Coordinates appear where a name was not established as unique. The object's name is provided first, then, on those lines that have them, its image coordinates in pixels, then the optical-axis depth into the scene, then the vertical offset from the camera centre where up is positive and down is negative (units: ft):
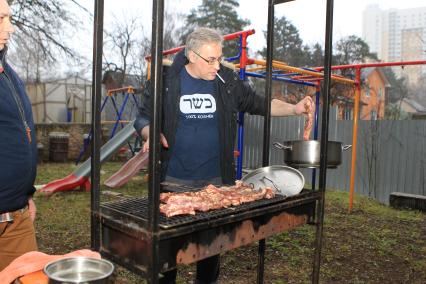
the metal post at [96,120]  6.73 -0.06
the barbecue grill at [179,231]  6.00 -1.87
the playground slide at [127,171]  28.86 -4.08
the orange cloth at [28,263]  5.28 -2.04
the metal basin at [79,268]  5.03 -1.97
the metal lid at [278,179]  9.20 -1.40
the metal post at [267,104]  10.82 +0.46
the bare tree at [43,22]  43.09 +10.45
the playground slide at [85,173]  26.32 -3.97
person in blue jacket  7.19 -0.82
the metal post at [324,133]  9.58 -0.27
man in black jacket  9.14 +0.03
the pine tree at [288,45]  80.48 +16.24
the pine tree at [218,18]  83.32 +21.68
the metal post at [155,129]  5.75 -0.16
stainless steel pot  9.83 -0.78
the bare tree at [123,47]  76.18 +13.68
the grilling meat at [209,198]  6.70 -1.49
